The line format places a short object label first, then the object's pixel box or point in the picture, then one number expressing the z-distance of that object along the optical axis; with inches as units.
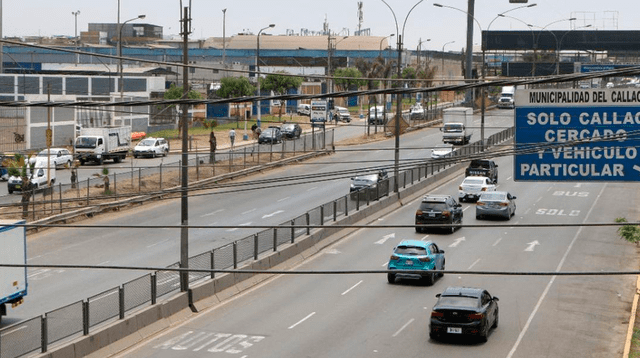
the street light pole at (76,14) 6501.0
